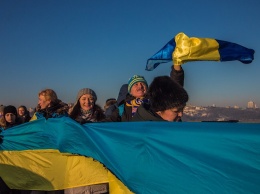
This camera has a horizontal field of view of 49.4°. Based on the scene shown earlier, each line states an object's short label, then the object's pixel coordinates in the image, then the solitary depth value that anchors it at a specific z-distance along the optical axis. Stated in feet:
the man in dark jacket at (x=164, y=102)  8.77
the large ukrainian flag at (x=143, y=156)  6.42
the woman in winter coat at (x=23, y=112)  25.11
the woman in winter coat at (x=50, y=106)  12.48
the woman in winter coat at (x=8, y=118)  19.71
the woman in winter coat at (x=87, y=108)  14.94
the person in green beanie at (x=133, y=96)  12.00
